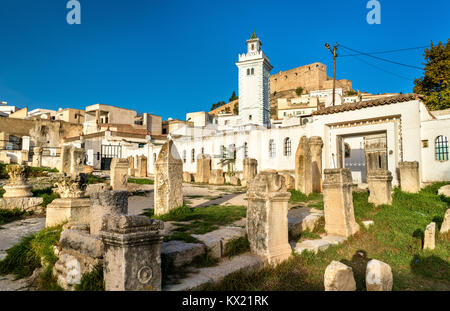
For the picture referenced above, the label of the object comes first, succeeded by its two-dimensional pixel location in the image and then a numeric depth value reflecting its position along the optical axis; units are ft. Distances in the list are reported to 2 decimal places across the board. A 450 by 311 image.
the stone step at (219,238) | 16.17
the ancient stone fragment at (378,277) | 13.46
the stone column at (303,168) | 43.04
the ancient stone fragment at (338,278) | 12.68
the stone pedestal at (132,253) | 10.50
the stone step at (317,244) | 19.72
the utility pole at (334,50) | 80.28
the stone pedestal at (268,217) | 16.96
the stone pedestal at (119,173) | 39.82
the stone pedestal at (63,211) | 20.79
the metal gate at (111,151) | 105.43
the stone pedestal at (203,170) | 71.46
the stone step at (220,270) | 12.21
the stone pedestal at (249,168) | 56.13
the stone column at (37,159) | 76.74
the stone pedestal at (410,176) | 41.14
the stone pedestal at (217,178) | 66.95
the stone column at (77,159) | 48.93
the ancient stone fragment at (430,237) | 20.70
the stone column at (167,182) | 27.02
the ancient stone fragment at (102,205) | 16.42
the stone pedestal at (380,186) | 32.32
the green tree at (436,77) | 68.90
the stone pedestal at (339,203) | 23.56
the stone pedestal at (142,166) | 88.32
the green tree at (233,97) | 264.03
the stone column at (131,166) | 92.38
